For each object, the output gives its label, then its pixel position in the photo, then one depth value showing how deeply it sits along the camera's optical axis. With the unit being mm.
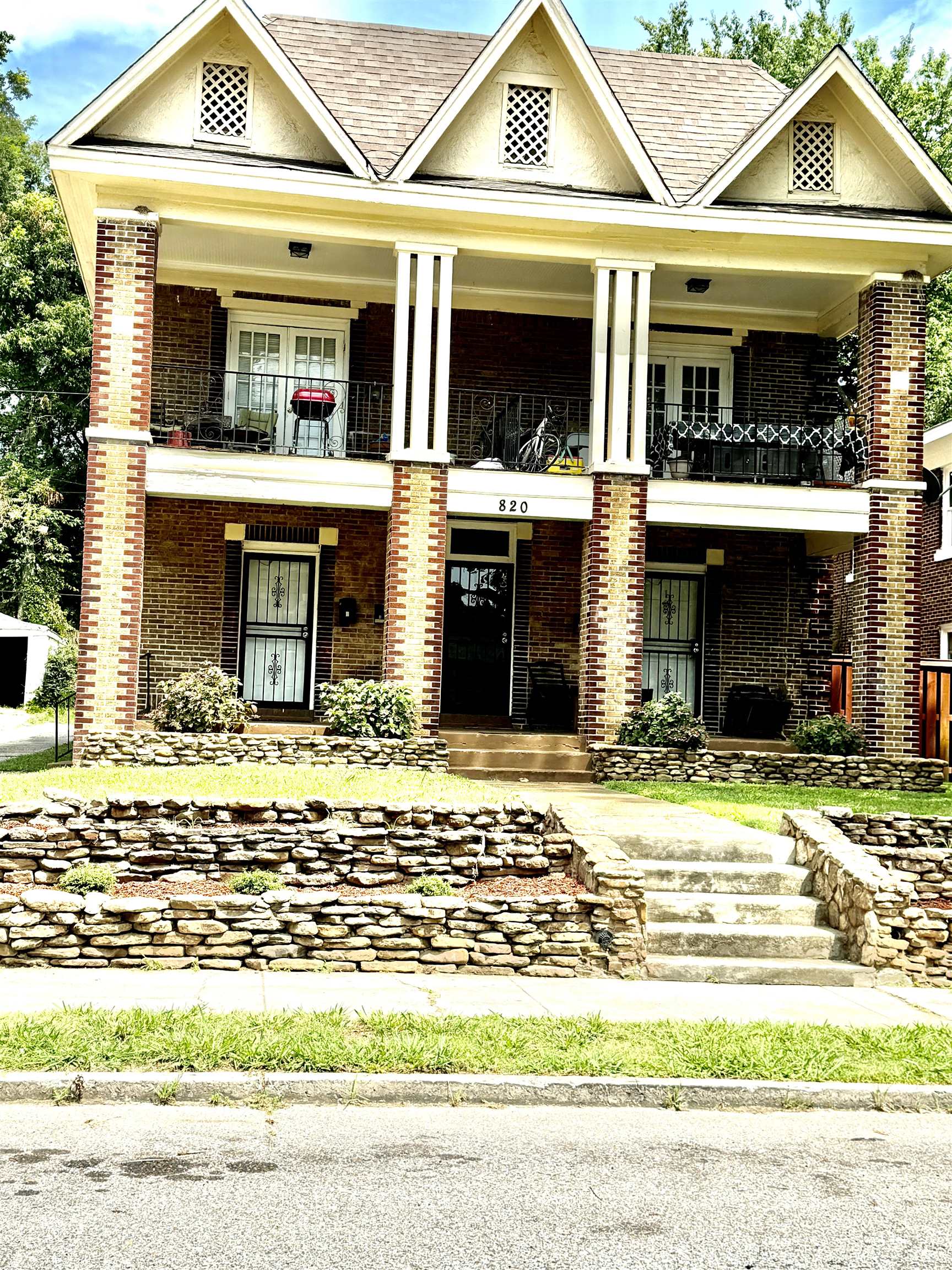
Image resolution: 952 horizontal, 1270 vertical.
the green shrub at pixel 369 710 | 16203
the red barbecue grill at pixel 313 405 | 18141
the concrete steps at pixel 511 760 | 16641
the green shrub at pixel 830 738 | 17562
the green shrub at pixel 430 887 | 9406
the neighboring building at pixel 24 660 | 33906
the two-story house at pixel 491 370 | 16859
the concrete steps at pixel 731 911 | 9172
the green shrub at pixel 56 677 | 33094
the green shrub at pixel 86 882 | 9008
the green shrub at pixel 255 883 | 9102
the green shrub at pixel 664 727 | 16844
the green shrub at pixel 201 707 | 15953
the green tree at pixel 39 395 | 36250
